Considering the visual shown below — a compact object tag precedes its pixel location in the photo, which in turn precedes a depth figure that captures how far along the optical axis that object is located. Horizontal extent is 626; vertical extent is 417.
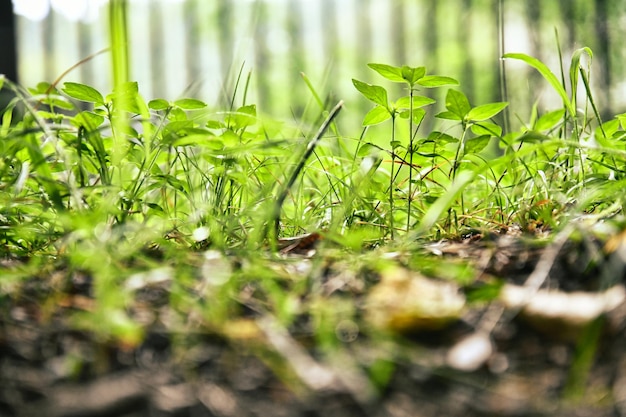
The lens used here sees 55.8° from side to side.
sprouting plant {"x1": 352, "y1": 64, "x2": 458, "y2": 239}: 0.94
